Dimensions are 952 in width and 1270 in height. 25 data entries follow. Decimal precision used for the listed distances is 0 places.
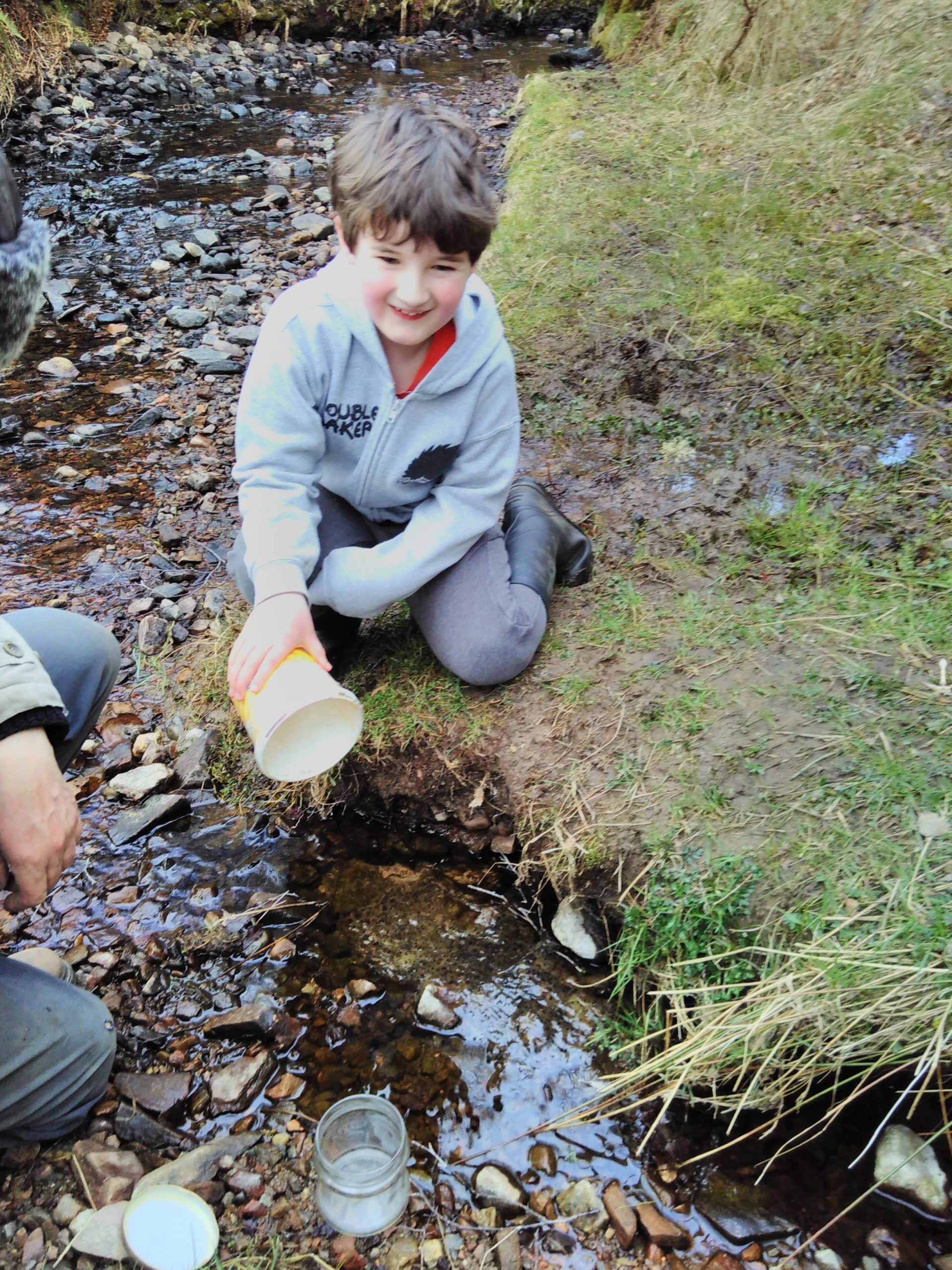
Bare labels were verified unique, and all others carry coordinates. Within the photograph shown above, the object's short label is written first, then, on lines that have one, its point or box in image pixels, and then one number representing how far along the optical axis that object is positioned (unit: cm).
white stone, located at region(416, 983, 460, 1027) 227
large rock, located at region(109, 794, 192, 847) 265
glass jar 183
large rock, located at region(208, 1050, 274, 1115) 207
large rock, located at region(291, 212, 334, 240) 625
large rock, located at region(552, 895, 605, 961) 239
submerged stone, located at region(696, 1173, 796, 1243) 191
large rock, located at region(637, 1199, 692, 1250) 188
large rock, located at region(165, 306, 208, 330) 517
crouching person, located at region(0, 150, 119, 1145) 162
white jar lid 175
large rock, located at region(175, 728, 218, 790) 280
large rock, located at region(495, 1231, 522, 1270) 185
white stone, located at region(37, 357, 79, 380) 473
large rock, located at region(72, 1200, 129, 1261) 176
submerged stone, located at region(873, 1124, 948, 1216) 193
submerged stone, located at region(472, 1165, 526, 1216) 194
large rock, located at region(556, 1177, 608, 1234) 191
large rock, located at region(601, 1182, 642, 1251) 189
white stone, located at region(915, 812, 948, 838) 213
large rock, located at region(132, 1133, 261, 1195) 189
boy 213
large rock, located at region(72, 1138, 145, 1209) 185
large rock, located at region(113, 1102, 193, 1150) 198
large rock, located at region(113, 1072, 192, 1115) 204
